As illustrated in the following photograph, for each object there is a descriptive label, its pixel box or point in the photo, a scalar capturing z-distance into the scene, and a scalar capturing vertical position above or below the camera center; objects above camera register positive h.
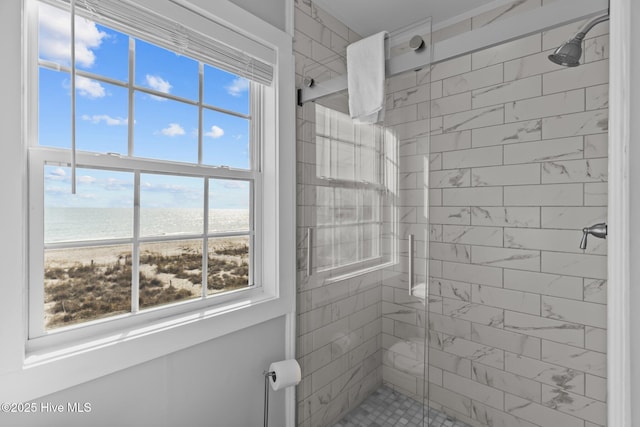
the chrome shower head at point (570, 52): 1.24 +0.64
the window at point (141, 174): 1.11 +0.15
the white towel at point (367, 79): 1.42 +0.62
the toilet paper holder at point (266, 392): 1.54 -0.88
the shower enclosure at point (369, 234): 1.38 -0.11
